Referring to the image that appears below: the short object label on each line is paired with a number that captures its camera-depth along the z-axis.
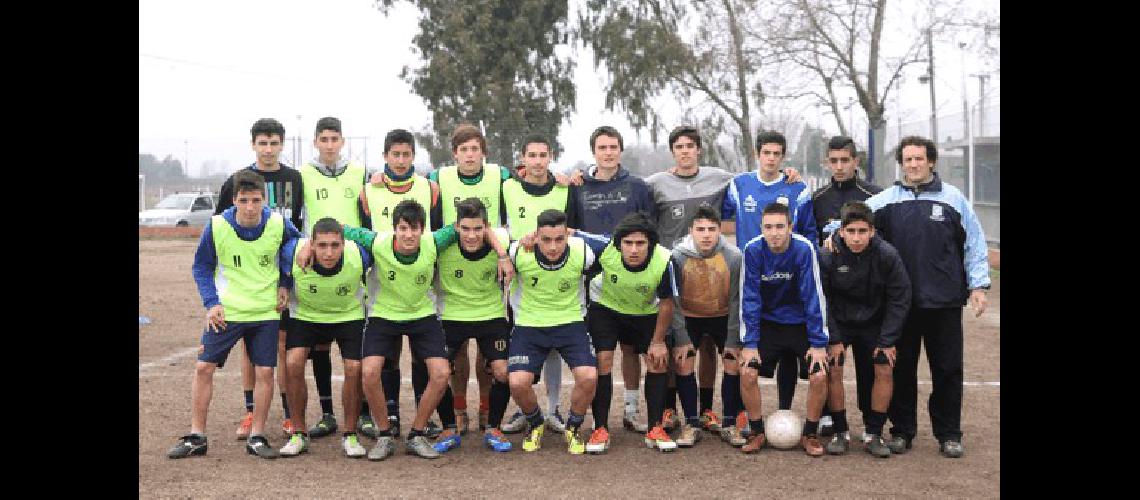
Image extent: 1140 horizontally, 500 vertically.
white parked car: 35.91
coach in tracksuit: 6.80
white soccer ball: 6.82
